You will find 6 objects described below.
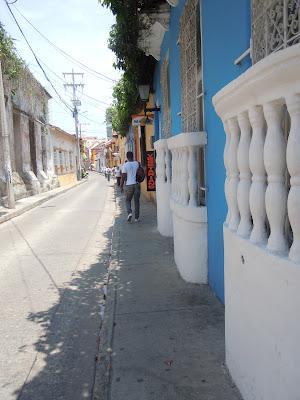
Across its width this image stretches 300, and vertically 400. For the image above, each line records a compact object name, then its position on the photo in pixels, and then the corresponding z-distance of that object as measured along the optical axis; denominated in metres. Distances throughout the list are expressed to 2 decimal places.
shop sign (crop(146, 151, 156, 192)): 10.74
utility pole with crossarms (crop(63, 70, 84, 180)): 44.25
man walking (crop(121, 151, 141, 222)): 9.88
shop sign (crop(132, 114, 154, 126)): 11.30
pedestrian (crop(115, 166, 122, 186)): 21.71
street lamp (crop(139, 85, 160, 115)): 9.97
